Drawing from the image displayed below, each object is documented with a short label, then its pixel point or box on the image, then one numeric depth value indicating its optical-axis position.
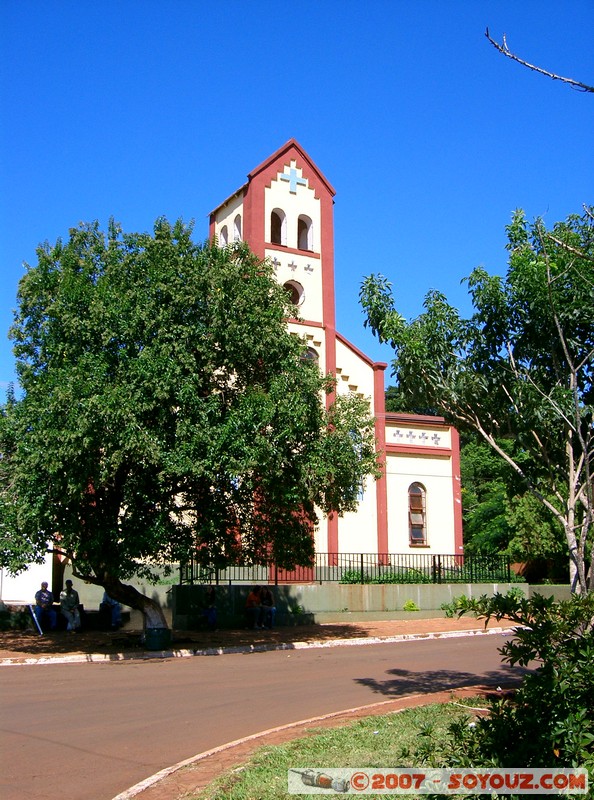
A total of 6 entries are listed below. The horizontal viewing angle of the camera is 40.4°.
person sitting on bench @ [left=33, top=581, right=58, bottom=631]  21.20
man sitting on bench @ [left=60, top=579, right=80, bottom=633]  21.36
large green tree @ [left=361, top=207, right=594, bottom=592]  10.41
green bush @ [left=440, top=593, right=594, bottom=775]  5.23
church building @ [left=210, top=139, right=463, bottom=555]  28.02
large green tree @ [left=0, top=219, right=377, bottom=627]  15.80
